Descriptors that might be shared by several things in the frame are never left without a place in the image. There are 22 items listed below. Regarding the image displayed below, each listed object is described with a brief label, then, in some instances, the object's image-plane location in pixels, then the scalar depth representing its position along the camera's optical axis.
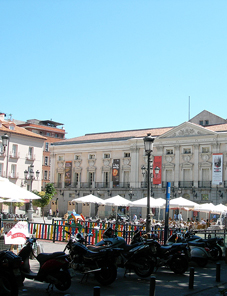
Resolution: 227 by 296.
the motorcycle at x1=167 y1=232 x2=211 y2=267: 13.83
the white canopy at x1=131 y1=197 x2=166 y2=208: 26.67
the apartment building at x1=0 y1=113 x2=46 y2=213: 53.34
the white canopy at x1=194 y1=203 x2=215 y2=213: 29.60
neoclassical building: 48.41
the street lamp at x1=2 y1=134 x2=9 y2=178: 20.31
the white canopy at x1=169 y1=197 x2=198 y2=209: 27.25
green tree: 48.03
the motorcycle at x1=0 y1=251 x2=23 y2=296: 7.87
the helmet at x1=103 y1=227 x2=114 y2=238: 14.57
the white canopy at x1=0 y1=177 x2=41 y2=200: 13.98
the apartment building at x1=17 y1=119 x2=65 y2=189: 73.44
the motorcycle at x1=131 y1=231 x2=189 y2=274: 12.00
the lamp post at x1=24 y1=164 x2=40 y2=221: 25.63
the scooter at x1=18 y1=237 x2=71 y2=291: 8.99
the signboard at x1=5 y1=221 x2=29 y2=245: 11.63
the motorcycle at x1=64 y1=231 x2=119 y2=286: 9.95
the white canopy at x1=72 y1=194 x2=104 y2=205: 29.88
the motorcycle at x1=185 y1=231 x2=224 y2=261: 15.34
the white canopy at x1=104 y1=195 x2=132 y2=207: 29.19
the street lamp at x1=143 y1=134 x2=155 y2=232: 17.12
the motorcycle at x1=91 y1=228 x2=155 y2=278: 11.13
